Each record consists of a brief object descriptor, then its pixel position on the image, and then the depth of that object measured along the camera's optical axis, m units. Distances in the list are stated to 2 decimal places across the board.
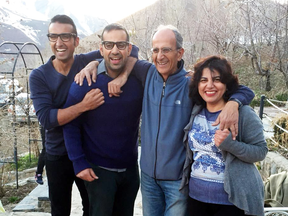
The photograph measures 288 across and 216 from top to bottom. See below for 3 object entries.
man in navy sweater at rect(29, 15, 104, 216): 2.22
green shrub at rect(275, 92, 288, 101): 13.31
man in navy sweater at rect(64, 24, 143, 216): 2.22
